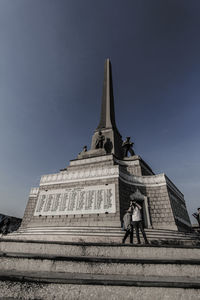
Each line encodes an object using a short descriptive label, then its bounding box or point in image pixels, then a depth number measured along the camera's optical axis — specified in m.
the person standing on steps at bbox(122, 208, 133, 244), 5.62
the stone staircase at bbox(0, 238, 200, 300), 2.67
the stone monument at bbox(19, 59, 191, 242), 10.61
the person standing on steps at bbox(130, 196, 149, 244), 5.44
